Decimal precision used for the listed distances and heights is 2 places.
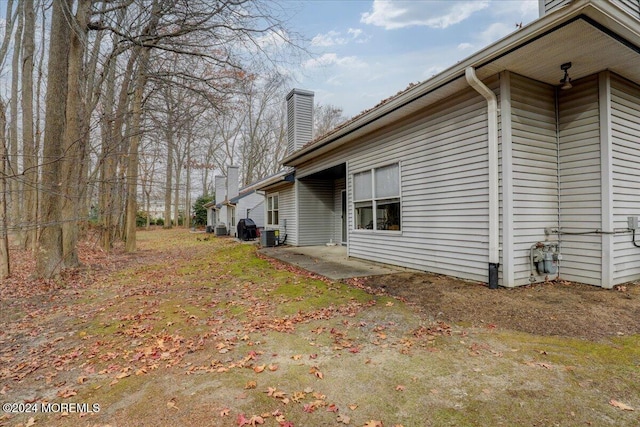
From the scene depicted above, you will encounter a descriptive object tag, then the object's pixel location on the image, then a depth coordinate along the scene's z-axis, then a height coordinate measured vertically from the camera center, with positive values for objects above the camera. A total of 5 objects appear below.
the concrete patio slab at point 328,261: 6.44 -1.16
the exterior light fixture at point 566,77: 4.31 +1.93
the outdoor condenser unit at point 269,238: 12.55 -0.89
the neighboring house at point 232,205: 19.03 +0.68
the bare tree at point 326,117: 29.67 +9.35
